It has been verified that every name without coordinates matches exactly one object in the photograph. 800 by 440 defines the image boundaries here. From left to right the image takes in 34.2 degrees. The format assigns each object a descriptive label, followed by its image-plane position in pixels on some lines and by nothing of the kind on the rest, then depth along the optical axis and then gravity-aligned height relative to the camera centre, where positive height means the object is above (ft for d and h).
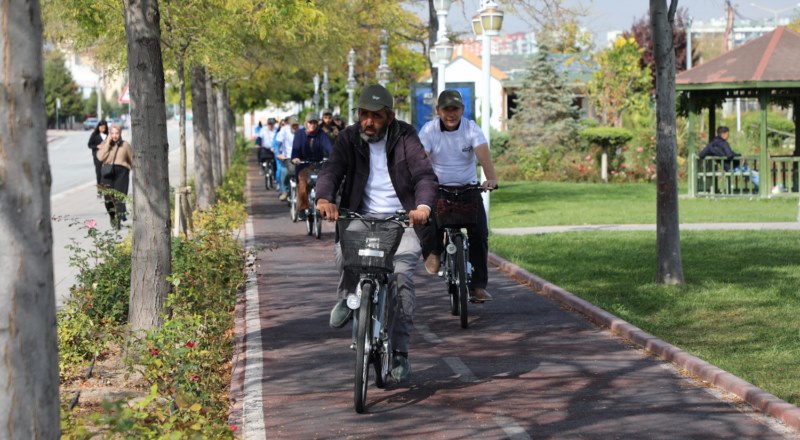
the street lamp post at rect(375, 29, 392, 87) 119.55 +7.02
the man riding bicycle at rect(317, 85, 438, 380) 26.17 -0.71
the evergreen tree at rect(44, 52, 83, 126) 387.34 +19.83
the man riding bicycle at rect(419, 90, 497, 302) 36.88 -0.41
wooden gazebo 93.25 +3.09
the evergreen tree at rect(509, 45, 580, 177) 162.61 +3.69
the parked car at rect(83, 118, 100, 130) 404.79 +9.47
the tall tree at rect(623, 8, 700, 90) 238.68 +17.42
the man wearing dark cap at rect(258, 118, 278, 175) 123.44 +0.43
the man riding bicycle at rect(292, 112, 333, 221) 67.10 +0.12
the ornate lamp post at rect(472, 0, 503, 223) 65.91 +5.83
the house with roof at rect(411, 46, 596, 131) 221.68 +12.46
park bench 95.14 -3.39
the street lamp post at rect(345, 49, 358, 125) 146.00 +7.44
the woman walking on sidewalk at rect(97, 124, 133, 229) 70.74 -0.47
